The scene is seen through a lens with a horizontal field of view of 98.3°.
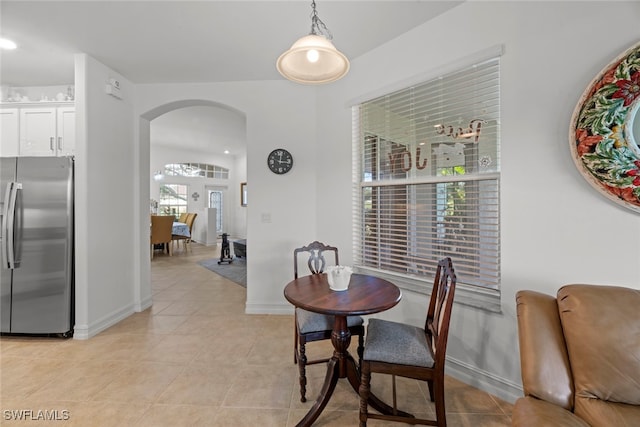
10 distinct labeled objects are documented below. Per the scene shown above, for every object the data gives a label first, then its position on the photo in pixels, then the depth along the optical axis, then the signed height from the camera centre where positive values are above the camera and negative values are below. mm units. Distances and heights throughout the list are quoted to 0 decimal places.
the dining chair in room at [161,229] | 6316 -377
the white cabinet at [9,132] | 2902 +852
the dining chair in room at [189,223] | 7719 -296
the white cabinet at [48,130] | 2850 +860
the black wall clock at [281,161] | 3160 +593
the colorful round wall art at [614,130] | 1320 +412
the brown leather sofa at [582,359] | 998 -574
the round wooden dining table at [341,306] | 1460 -494
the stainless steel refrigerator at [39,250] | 2547 -340
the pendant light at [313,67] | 1592 +876
